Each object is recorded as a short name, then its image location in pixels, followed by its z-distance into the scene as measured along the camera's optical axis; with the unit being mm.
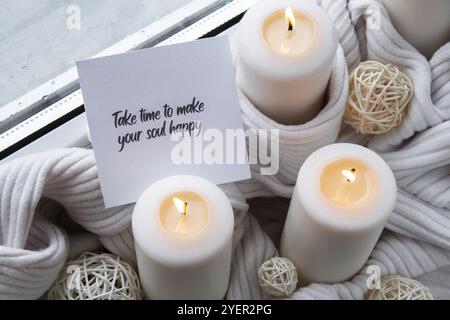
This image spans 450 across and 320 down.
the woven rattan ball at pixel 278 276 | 579
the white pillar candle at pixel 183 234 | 511
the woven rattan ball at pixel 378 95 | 587
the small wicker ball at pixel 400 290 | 583
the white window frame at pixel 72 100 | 652
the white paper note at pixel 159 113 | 578
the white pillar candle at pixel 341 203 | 531
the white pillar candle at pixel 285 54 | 554
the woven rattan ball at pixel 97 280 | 560
